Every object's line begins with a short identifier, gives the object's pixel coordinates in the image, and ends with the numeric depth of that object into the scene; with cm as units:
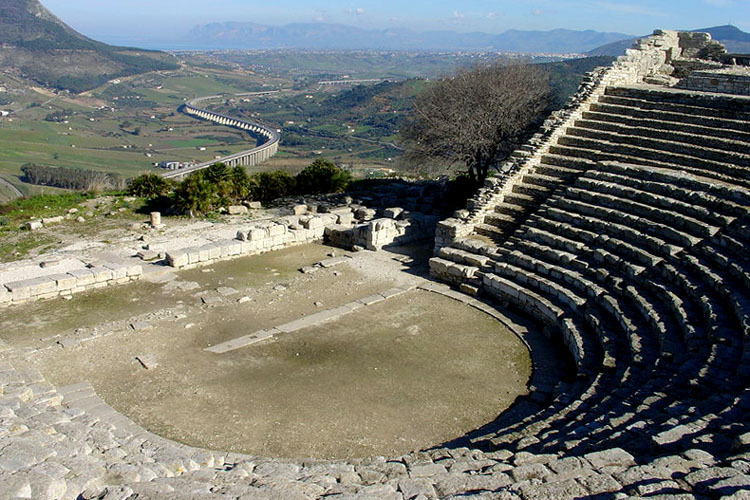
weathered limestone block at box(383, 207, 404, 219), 2103
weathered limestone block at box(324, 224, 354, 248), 1936
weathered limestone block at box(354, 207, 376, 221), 2123
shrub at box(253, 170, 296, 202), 2430
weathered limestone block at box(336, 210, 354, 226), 2069
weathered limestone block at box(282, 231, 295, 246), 1911
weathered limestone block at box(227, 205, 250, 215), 2169
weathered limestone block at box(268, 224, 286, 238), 1864
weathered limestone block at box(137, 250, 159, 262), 1688
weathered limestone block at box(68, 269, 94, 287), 1482
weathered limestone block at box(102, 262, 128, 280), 1534
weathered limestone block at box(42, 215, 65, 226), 1941
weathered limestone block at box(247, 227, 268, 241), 1822
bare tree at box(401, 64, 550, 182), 2306
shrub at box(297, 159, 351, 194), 2544
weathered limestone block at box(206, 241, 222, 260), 1717
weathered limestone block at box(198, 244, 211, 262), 1694
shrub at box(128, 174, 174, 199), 2266
